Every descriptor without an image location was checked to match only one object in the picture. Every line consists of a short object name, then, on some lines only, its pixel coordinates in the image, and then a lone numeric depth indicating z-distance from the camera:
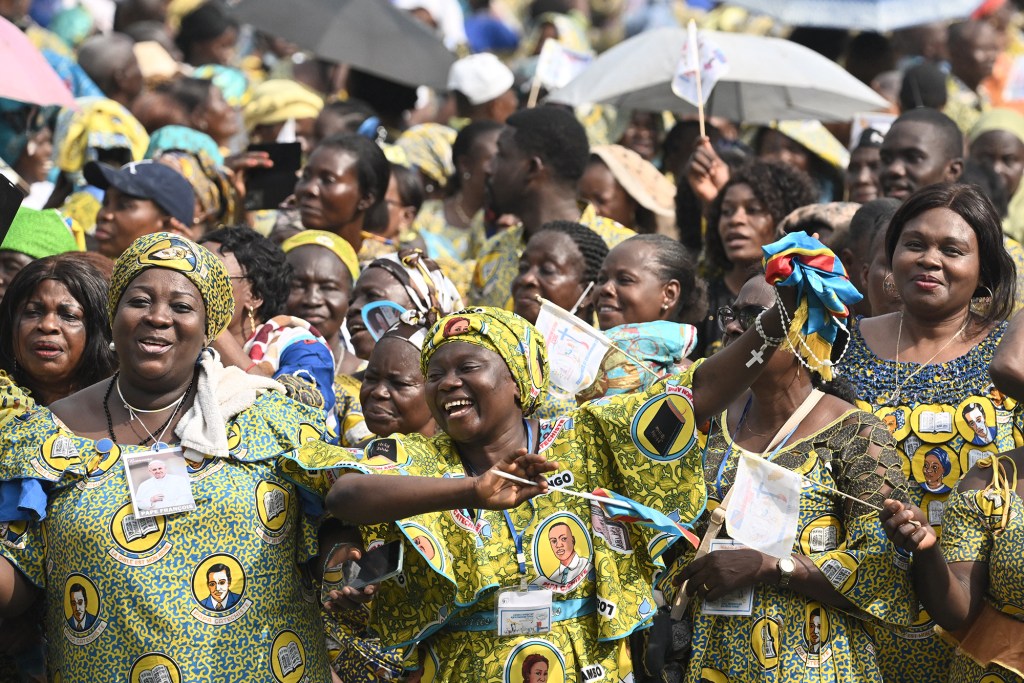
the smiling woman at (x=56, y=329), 11.05
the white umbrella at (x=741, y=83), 17.59
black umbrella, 20.45
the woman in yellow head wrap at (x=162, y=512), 9.34
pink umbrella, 13.66
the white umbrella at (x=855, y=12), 19.00
